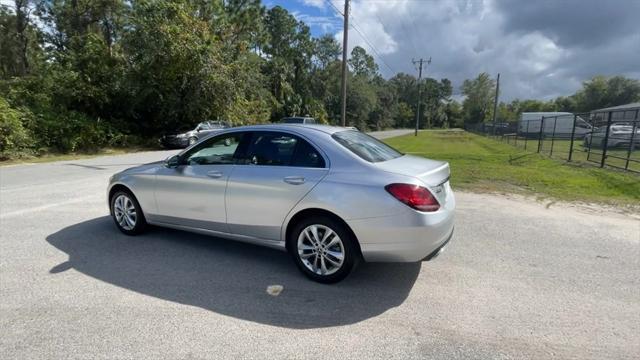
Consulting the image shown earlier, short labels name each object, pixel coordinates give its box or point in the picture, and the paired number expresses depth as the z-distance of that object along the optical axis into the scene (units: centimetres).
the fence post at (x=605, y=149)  1170
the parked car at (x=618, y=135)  1434
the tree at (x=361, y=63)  8825
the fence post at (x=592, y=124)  1355
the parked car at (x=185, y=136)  2098
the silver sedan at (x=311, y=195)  338
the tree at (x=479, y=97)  10008
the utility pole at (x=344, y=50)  1878
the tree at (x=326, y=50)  6500
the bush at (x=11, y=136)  1437
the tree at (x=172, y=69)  2100
